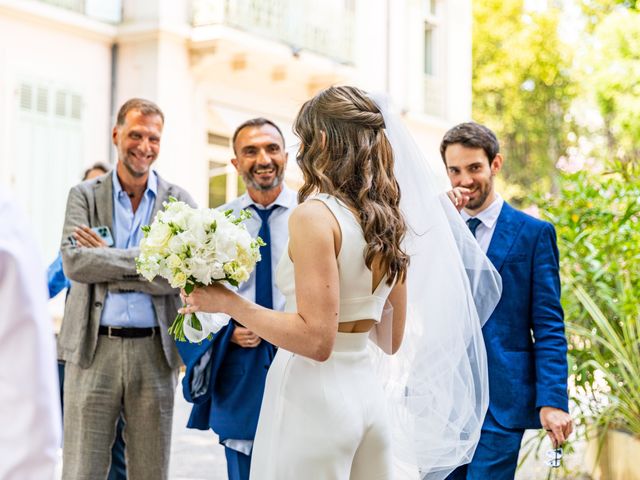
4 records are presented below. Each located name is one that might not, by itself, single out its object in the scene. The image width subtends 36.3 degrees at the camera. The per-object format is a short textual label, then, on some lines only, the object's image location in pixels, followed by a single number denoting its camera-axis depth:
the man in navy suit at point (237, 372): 4.36
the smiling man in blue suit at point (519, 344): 4.01
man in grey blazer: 4.56
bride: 2.94
